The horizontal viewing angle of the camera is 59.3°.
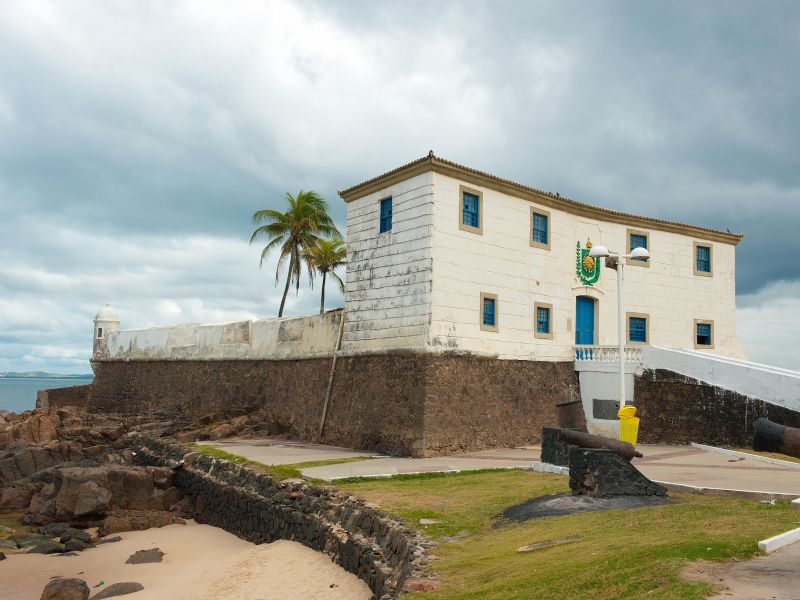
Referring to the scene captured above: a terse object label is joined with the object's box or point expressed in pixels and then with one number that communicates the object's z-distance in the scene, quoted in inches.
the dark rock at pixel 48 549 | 645.9
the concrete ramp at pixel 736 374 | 745.0
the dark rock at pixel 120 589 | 514.4
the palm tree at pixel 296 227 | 1453.0
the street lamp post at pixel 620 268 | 686.5
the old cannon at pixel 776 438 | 387.5
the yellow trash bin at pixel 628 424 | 643.1
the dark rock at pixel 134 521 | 701.3
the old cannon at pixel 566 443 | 453.7
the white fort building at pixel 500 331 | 781.3
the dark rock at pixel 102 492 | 719.1
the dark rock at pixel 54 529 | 705.6
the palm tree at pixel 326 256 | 1466.5
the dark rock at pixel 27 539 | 671.8
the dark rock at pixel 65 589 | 493.7
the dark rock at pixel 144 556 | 604.4
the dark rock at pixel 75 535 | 668.7
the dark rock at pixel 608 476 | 413.1
